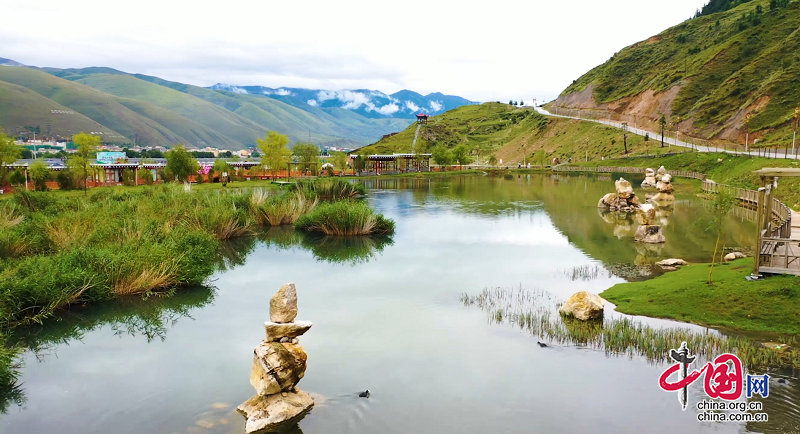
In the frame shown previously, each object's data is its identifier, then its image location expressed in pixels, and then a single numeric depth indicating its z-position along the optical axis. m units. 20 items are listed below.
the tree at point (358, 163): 97.94
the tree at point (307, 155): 88.38
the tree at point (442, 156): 105.31
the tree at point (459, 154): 109.06
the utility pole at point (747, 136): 69.47
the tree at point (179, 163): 63.88
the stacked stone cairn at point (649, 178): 62.28
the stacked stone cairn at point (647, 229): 30.45
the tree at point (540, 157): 108.90
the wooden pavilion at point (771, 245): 17.11
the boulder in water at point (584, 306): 17.20
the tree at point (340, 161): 108.82
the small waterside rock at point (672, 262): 24.22
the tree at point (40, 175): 54.21
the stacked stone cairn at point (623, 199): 44.28
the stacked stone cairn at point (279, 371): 11.23
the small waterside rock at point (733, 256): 23.06
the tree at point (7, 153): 52.88
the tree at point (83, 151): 53.41
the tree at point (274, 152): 78.56
